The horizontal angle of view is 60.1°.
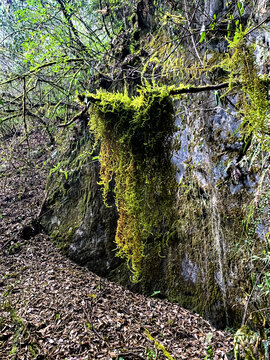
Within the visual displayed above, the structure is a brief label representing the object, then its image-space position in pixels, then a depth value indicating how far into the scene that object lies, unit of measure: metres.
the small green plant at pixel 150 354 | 2.56
